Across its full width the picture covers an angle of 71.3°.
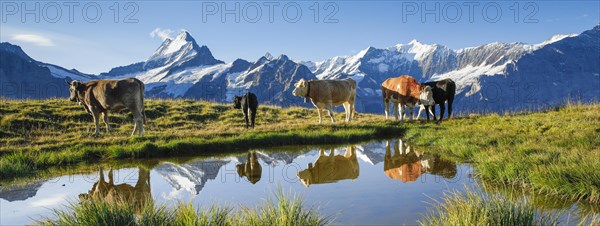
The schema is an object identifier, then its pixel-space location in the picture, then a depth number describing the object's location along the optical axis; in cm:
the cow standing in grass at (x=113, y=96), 1828
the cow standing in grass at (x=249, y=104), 2283
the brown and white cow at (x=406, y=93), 2214
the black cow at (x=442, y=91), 2316
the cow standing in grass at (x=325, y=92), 2434
